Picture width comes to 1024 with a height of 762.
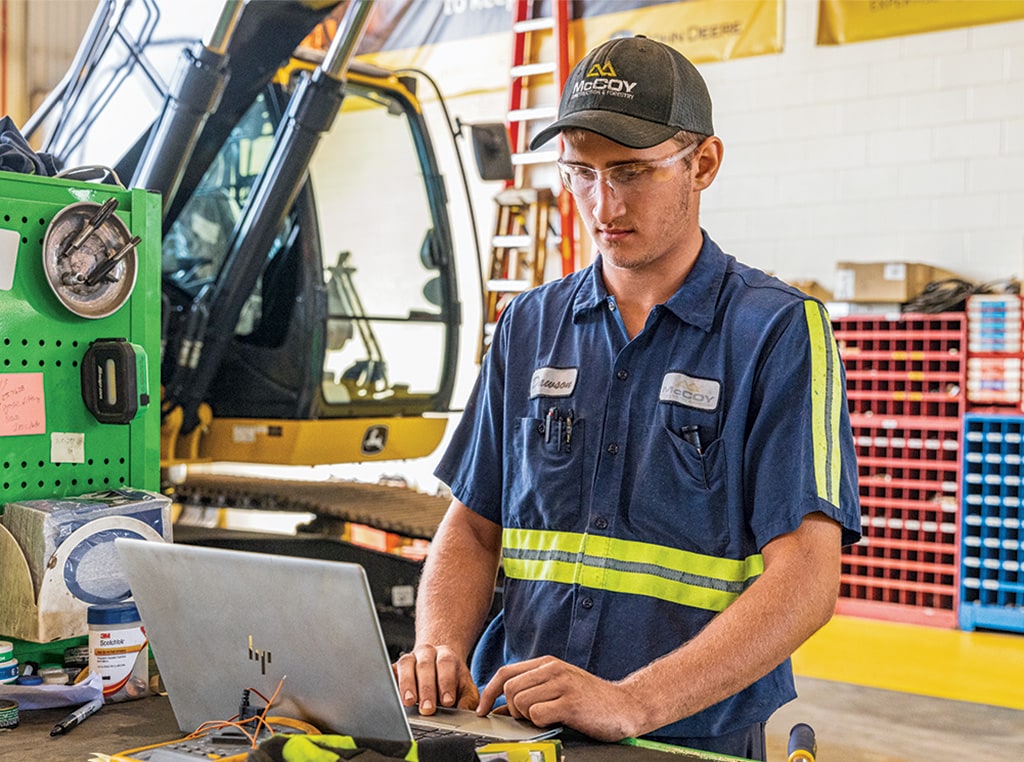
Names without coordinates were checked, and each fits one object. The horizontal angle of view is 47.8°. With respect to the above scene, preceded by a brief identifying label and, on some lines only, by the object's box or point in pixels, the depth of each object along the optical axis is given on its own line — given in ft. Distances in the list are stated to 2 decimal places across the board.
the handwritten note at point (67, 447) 6.66
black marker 5.38
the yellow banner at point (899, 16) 21.03
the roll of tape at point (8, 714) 5.51
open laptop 4.16
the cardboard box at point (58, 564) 6.08
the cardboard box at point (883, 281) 20.51
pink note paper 6.40
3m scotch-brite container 5.97
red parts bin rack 20.61
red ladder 25.82
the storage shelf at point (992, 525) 19.74
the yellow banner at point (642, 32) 23.95
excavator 14.87
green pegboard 6.43
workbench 4.85
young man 5.43
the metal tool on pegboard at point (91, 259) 6.56
